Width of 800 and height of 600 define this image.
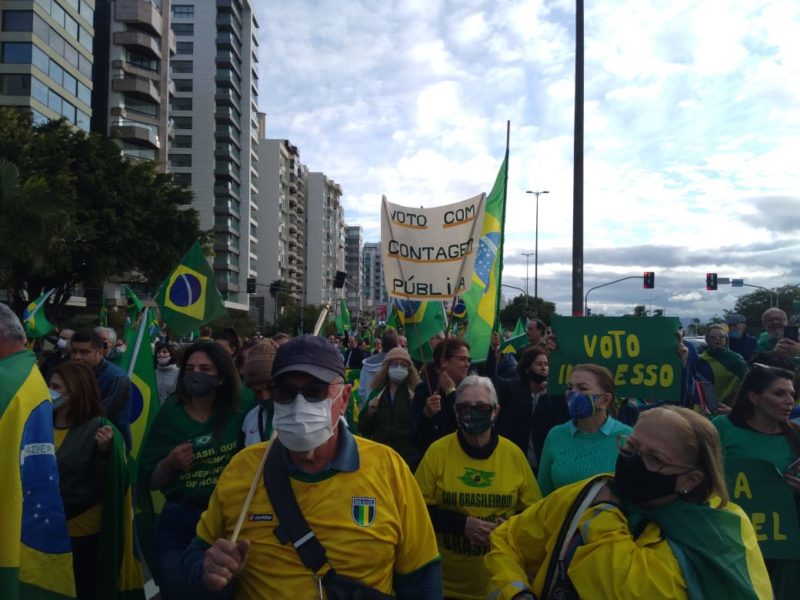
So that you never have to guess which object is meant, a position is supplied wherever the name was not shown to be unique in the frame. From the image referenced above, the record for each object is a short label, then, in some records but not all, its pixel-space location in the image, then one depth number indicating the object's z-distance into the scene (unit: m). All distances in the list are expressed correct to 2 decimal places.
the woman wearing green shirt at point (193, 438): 3.46
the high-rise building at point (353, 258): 162.25
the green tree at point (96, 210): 28.36
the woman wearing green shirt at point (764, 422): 3.97
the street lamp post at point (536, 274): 45.59
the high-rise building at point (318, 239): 113.62
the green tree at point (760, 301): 62.94
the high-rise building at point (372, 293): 189.25
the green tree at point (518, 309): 57.34
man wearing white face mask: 2.27
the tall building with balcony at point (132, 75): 55.38
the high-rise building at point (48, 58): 41.09
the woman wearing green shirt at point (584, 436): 3.66
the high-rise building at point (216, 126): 74.44
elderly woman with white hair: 3.68
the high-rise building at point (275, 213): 92.38
